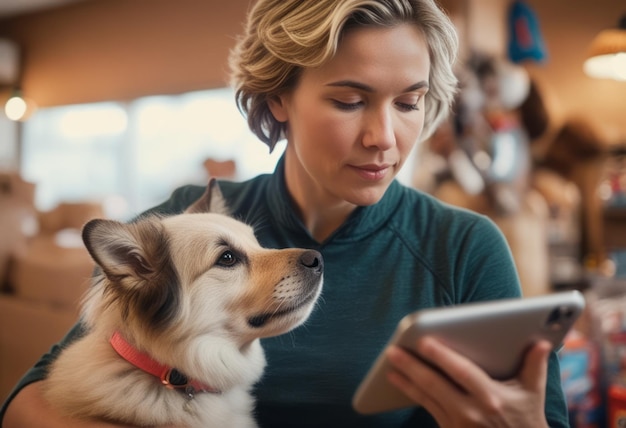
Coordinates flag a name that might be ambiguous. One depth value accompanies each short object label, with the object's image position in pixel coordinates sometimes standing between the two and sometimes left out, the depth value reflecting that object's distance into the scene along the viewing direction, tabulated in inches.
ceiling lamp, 131.3
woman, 35.2
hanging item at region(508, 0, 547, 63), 168.6
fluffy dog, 35.6
